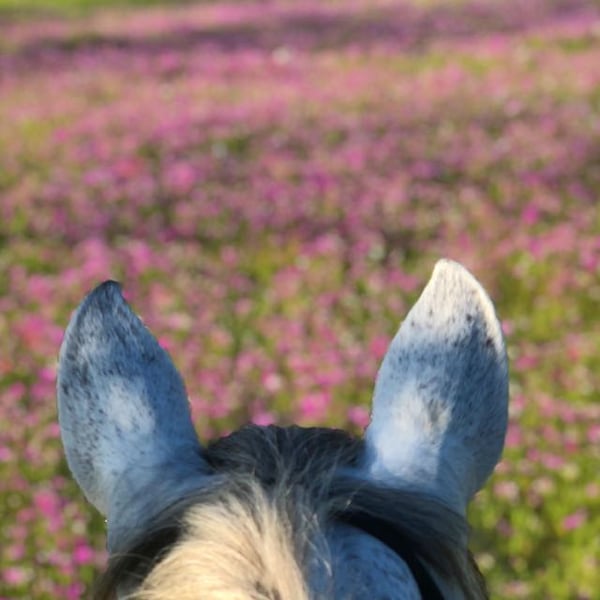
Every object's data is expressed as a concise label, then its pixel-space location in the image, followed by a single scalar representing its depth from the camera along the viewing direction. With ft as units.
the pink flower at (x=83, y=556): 14.40
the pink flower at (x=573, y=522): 15.29
